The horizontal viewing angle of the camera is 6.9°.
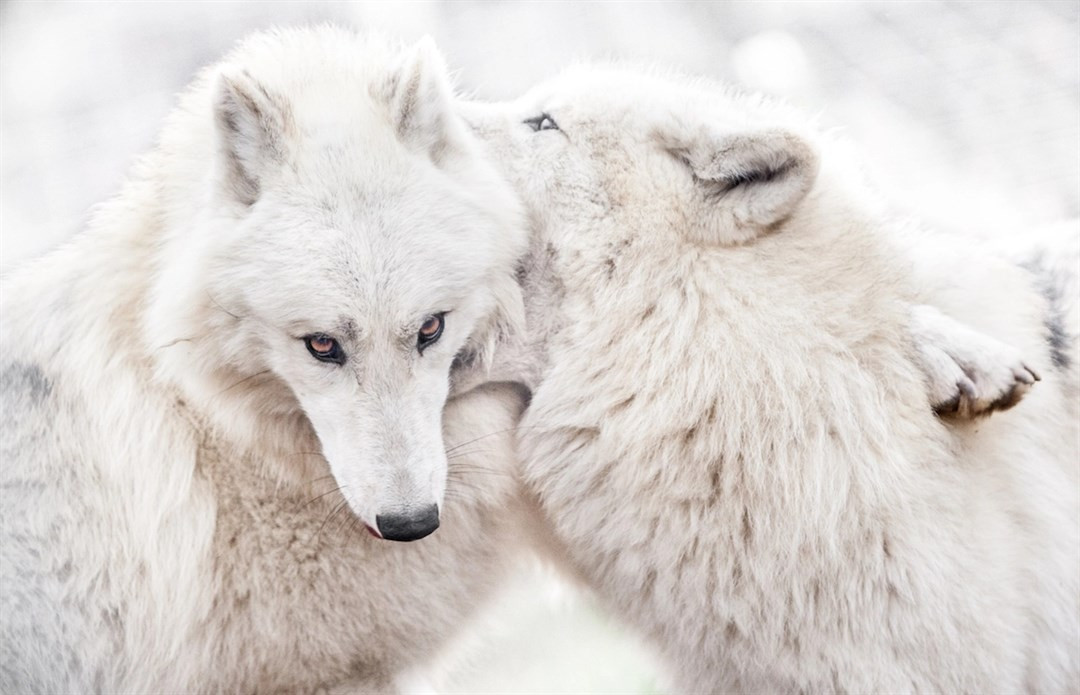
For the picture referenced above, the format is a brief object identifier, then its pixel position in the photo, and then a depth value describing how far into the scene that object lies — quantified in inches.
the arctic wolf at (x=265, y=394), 227.0
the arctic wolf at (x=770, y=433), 229.7
